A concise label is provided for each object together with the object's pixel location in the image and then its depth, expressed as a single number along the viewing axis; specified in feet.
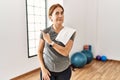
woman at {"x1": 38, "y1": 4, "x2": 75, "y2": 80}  4.12
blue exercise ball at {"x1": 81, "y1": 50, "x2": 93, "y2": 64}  14.23
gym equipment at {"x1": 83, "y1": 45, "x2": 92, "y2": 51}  16.18
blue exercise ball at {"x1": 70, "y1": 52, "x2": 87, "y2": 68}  12.86
